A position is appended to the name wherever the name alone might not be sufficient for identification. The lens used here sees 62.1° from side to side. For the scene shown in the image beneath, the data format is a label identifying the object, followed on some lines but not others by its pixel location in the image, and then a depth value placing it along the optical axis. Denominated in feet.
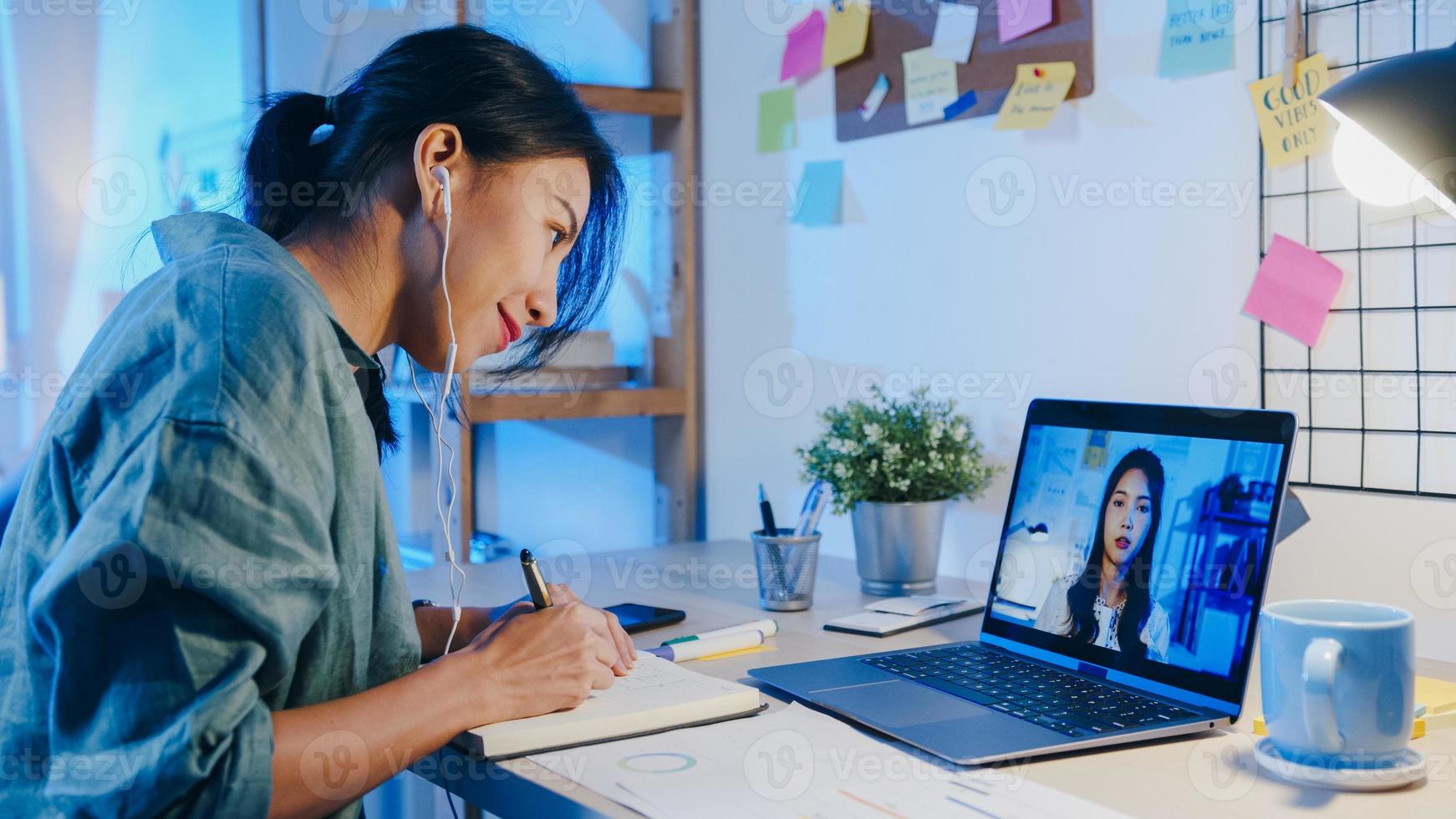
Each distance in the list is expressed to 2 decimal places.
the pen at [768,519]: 4.17
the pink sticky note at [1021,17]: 4.41
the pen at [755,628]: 3.49
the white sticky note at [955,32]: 4.68
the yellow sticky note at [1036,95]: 4.38
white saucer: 2.33
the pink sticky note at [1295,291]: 3.64
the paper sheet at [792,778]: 2.26
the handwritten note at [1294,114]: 3.59
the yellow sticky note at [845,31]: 5.14
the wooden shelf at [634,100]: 5.61
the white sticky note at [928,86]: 4.80
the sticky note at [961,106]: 4.71
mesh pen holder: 4.04
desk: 2.28
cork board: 4.33
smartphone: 3.76
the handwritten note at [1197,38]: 3.83
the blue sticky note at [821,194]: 5.35
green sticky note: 5.54
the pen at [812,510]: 4.17
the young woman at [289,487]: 2.12
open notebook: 2.60
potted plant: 4.27
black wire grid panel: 3.40
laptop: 2.74
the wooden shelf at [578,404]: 5.44
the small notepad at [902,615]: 3.72
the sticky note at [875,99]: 5.08
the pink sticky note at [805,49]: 5.35
